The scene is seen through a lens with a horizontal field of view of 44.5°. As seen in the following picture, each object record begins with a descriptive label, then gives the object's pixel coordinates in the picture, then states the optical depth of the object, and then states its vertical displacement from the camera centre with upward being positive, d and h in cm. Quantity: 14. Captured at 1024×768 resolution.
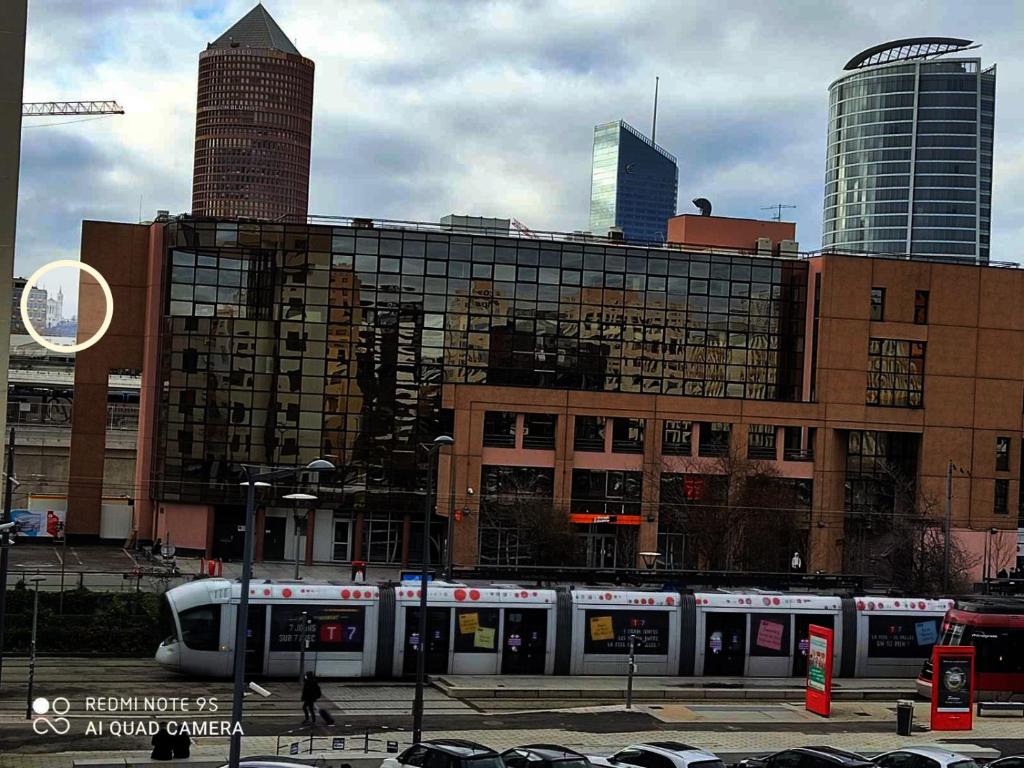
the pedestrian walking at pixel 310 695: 3212 -752
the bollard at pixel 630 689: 3678 -798
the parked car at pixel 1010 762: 2555 -661
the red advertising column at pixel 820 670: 3706 -723
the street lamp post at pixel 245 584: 2178 -344
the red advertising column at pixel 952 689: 3600 -727
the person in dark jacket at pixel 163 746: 2748 -770
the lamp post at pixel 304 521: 7026 -706
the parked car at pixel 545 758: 2419 -667
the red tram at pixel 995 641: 4025 -651
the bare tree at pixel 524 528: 6781 -627
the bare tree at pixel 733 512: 6739 -484
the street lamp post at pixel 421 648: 3012 -615
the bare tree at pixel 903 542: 6550 -613
